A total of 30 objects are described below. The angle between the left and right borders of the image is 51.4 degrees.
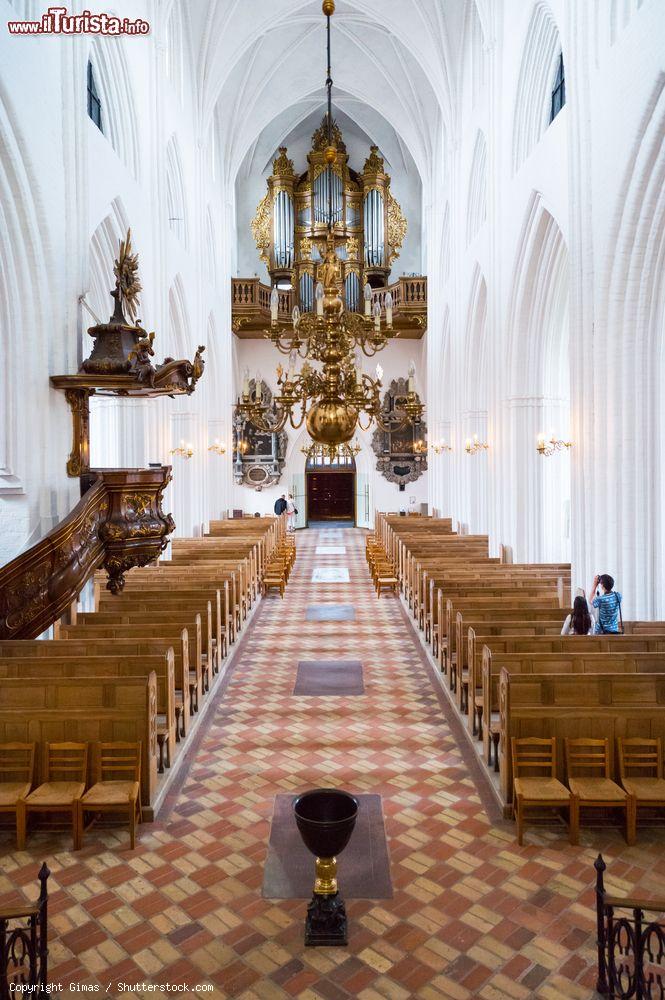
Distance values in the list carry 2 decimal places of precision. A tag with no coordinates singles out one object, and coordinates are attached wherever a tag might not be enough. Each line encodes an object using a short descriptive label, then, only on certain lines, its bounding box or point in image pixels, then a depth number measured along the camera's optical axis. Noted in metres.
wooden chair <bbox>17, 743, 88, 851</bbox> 5.03
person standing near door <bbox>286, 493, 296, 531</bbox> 28.19
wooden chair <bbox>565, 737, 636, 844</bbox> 5.04
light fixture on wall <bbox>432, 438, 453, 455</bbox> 24.00
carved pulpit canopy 8.95
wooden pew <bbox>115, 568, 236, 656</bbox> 9.66
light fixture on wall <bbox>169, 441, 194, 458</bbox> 16.84
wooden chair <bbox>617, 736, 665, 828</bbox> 5.07
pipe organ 28.19
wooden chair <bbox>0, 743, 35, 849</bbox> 5.21
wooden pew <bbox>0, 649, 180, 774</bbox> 6.16
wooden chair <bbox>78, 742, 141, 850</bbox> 5.03
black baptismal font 4.06
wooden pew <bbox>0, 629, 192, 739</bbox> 6.64
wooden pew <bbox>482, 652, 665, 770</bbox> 6.30
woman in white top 7.18
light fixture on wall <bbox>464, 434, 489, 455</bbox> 17.19
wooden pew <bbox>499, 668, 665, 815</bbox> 5.50
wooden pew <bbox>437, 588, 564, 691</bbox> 8.61
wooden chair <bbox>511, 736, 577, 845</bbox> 5.04
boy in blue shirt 7.64
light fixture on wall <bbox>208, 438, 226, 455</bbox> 23.28
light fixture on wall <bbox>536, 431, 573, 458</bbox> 11.66
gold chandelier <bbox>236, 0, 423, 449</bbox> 9.33
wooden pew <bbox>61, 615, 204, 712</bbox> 7.73
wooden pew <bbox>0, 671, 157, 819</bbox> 5.48
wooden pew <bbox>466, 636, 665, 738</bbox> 6.89
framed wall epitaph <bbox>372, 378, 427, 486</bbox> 29.17
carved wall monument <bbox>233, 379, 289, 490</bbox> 29.31
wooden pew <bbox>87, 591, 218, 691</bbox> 8.39
